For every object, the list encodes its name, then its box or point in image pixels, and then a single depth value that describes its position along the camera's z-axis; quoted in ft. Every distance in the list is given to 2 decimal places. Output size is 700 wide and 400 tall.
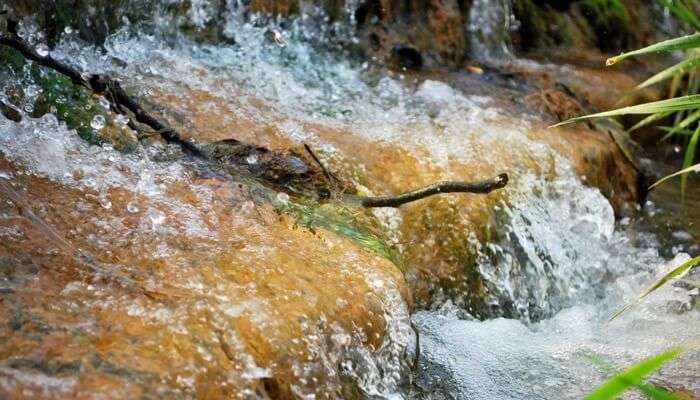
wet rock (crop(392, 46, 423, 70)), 29.22
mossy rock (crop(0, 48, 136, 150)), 16.69
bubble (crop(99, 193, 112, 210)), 13.92
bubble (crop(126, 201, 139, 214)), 13.93
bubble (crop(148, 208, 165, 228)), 13.73
